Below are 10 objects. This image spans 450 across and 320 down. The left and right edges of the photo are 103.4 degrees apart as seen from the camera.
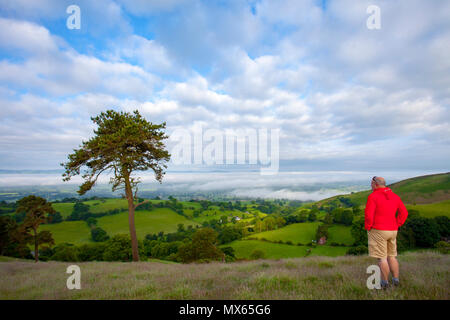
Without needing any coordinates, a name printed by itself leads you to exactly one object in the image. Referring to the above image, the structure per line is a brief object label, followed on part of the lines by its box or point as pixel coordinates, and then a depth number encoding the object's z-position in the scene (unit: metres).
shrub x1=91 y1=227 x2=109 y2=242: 71.06
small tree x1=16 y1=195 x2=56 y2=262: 20.06
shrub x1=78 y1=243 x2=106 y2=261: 49.62
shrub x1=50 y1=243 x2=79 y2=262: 45.72
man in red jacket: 4.64
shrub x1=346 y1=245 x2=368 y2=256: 43.17
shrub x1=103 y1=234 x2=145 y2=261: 34.34
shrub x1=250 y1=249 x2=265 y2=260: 51.29
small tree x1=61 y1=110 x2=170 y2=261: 13.19
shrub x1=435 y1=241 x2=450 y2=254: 37.56
